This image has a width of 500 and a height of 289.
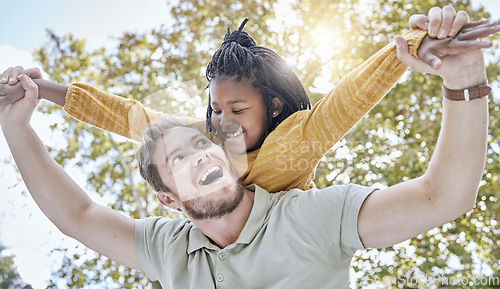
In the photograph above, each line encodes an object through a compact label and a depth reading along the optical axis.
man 1.26
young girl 1.64
